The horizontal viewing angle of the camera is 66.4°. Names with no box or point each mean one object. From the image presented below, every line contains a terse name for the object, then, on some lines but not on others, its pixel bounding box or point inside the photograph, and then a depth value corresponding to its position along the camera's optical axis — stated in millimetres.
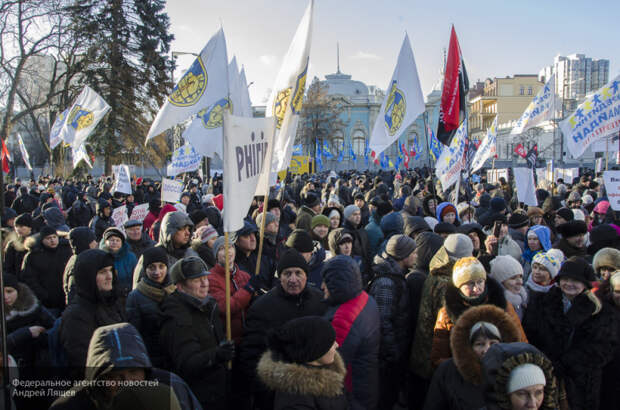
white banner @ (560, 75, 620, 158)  8156
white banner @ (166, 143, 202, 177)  12977
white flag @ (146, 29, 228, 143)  7184
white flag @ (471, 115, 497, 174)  12528
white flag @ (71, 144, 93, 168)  12891
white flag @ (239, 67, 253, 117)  11070
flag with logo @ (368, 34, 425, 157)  7555
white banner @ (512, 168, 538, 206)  8711
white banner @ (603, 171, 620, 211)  6594
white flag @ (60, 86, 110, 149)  12055
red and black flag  7219
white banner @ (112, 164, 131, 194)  10492
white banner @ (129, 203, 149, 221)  7872
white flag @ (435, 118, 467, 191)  7801
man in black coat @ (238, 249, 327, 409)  3201
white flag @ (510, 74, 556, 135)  13477
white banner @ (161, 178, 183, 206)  9028
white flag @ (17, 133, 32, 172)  16844
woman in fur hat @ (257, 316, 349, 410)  2223
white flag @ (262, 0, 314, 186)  5551
